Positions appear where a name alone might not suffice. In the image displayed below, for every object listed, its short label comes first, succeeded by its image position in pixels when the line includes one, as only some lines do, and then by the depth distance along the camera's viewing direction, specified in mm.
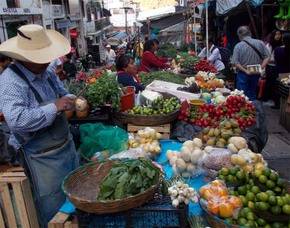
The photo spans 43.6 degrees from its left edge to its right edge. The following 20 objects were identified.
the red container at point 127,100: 4426
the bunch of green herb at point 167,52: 12472
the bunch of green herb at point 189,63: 8967
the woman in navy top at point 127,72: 5395
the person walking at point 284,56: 9184
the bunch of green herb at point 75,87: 4605
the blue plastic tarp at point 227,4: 9805
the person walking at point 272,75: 9438
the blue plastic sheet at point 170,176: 2685
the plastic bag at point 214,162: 2977
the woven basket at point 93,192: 2318
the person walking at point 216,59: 10539
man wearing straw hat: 2732
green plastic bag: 3717
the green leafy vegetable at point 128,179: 2432
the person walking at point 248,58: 7953
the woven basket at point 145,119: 4258
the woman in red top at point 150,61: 8836
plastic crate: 2400
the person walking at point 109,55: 23078
